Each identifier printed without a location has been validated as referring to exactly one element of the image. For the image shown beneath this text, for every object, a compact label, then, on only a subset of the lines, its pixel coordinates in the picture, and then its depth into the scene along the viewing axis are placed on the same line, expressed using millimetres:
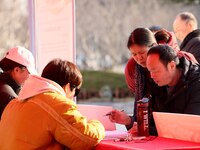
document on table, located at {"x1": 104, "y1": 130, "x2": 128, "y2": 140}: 4703
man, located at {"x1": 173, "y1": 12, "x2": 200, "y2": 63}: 7483
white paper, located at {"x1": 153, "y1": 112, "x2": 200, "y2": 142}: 4225
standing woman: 5097
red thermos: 4601
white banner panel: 7209
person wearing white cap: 5566
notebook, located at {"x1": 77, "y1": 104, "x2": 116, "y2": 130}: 5041
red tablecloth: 4090
